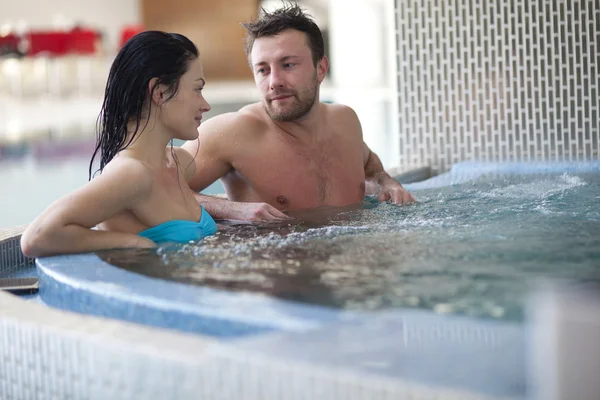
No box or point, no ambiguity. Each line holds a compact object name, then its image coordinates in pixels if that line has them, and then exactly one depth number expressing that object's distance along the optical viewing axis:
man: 3.07
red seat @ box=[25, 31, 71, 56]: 12.68
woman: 2.21
